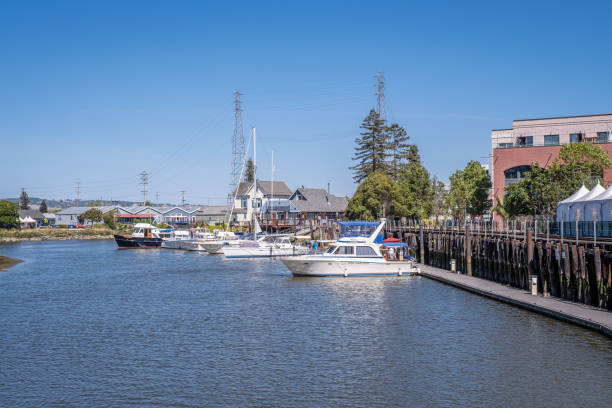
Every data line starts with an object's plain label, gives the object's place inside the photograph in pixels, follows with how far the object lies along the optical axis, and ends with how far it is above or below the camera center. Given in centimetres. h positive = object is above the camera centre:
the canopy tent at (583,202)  4009 +146
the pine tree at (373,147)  10425 +1381
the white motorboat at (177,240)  9106 -202
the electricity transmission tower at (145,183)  19438 +1454
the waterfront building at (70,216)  17582 +355
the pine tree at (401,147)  11104 +1435
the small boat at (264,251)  6788 -278
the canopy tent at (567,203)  4259 +155
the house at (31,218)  16121 +281
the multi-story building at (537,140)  6731 +1038
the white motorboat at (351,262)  4581 -280
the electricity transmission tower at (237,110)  11082 +2160
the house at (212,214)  17075 +365
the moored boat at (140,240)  9406 -199
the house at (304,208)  10725 +345
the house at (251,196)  12294 +648
